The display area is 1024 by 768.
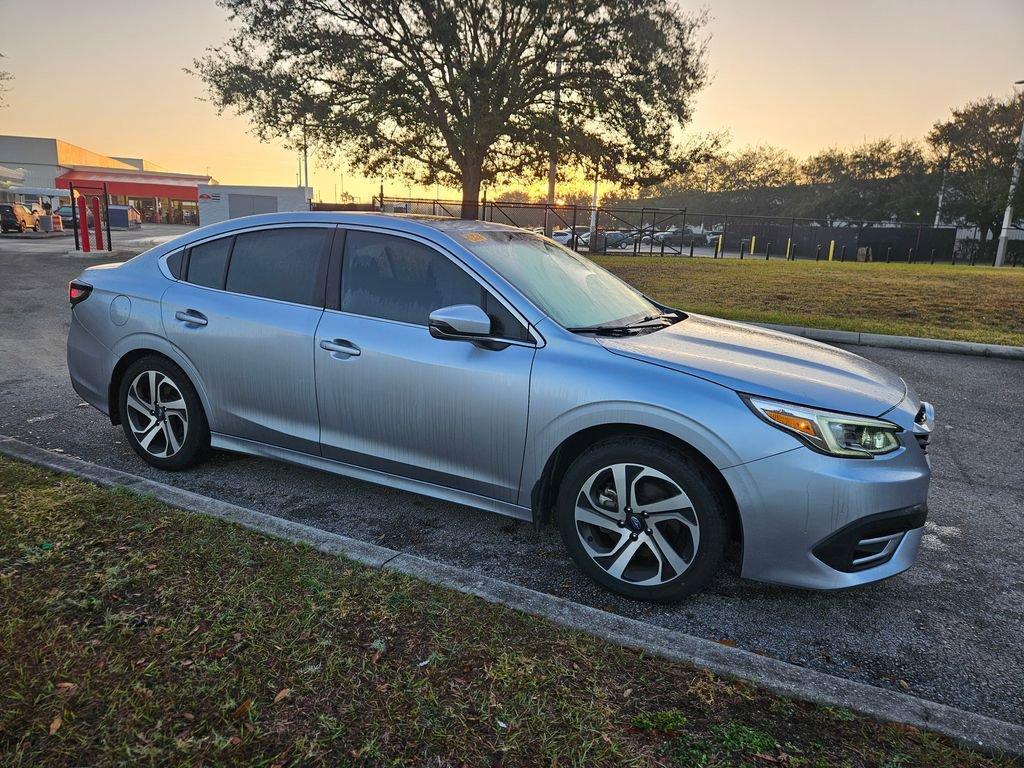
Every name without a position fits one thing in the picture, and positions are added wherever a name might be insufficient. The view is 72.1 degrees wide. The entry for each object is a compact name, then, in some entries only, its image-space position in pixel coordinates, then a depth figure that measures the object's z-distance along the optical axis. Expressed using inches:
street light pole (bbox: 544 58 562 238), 770.2
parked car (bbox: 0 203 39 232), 1283.2
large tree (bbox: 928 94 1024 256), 1804.9
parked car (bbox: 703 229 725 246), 1761.0
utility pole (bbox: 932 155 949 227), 2069.4
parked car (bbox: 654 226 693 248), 1412.9
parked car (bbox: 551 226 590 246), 1288.1
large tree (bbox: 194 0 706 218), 743.1
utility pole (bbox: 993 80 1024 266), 1366.9
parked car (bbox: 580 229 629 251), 1196.5
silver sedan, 114.2
